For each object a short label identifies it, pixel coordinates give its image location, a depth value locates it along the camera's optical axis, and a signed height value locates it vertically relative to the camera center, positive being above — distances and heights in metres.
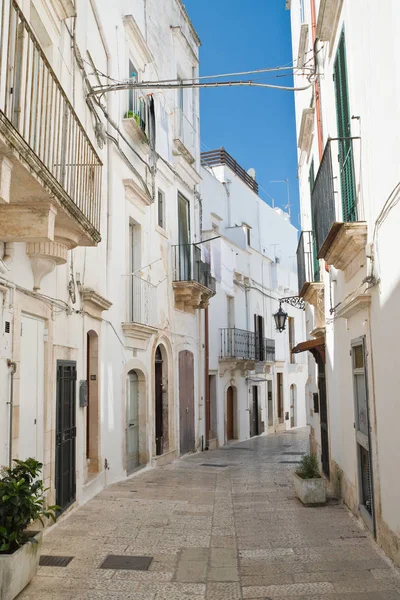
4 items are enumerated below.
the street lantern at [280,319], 16.04 +1.58
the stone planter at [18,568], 4.53 -1.47
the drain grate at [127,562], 5.65 -1.75
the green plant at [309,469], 8.57 -1.32
